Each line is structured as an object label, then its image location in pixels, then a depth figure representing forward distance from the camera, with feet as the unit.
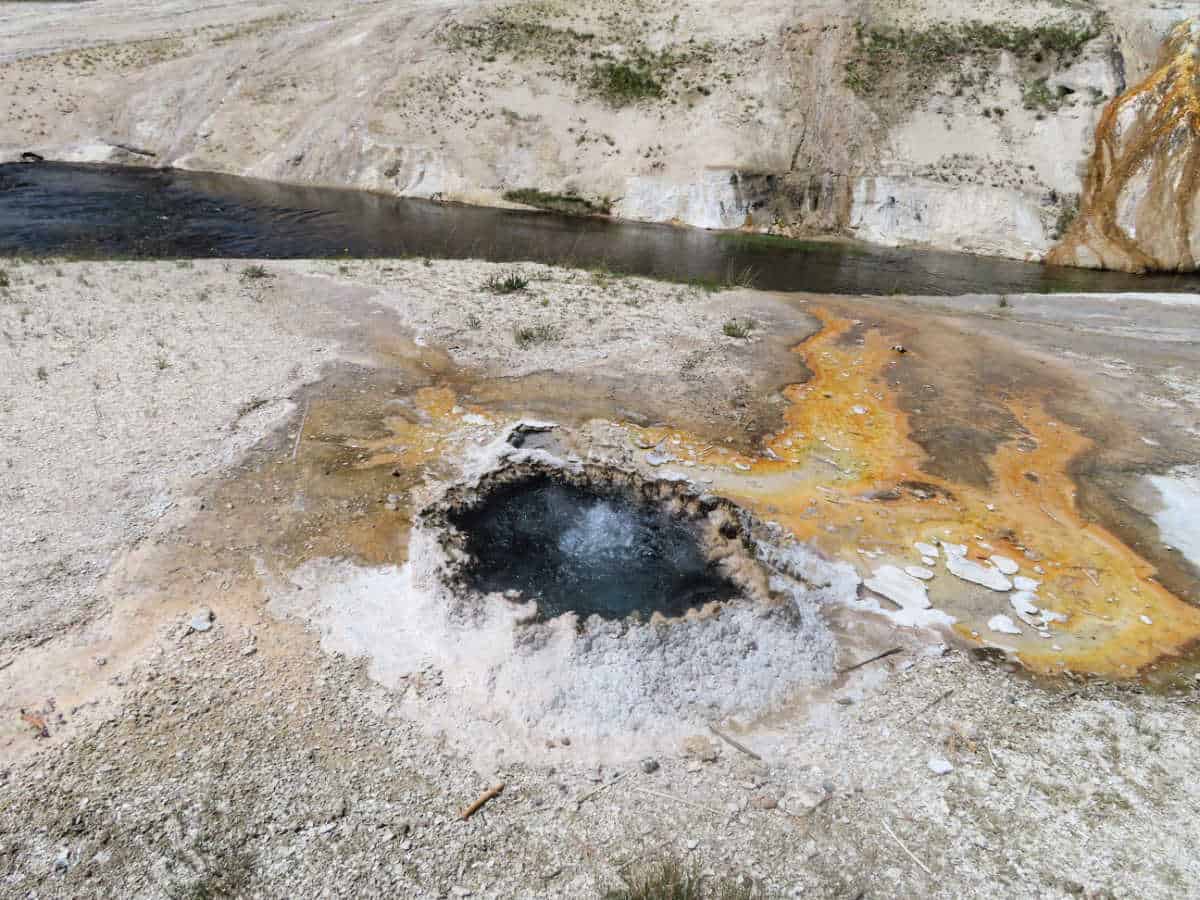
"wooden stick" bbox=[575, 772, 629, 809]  15.29
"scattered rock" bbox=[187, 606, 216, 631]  18.99
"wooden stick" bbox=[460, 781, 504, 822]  14.79
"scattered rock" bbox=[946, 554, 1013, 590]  23.17
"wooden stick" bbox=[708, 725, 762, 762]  16.69
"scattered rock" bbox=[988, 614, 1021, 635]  21.18
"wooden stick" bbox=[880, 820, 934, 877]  14.18
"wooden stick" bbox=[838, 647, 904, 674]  19.43
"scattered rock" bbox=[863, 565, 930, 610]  22.11
